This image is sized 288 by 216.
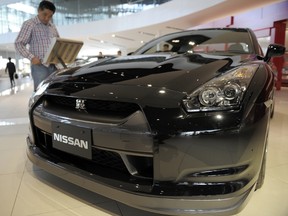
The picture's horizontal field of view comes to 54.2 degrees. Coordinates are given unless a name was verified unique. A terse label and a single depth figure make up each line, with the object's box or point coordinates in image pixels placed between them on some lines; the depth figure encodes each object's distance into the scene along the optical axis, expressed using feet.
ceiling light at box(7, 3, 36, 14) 62.69
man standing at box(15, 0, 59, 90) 8.28
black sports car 3.32
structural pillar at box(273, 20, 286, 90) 25.89
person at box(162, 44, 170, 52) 7.36
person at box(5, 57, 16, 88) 37.11
